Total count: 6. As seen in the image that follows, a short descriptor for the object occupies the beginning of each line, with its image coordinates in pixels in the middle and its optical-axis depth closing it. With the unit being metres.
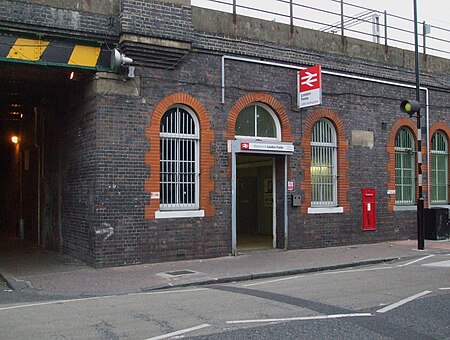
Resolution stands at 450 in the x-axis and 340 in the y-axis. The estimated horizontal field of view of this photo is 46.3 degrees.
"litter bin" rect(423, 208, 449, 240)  17.83
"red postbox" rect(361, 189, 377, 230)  16.99
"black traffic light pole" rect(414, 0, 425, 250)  15.30
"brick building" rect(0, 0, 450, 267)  12.65
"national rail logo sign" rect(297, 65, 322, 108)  14.77
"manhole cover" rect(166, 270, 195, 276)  11.57
